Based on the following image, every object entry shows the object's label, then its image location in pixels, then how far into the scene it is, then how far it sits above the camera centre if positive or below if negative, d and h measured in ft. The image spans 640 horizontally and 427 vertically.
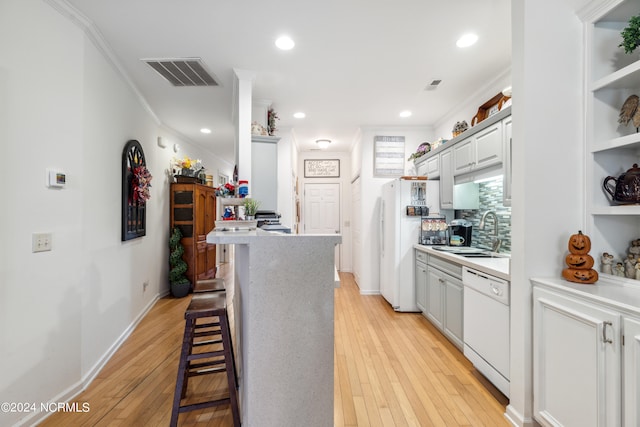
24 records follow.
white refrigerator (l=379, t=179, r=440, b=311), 12.79 -0.77
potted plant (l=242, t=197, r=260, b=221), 6.63 +0.13
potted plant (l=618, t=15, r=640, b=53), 4.75 +3.00
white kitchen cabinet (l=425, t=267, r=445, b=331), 10.13 -3.07
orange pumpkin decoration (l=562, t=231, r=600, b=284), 5.18 -0.87
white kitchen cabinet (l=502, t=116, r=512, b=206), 8.20 +1.61
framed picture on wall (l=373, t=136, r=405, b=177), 15.88 +3.24
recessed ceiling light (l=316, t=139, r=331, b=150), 17.81 +4.41
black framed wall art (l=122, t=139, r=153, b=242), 10.07 +0.89
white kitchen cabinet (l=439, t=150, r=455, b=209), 11.59 +1.45
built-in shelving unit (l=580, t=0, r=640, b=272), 5.55 +1.60
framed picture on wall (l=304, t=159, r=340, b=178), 21.70 +3.28
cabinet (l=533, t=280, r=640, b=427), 4.00 -2.33
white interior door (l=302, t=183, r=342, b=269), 21.61 +0.56
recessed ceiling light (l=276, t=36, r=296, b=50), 7.91 +4.79
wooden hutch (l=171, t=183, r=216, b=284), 15.96 -0.56
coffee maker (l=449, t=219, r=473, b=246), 11.61 -0.79
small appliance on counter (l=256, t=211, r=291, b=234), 7.08 -0.22
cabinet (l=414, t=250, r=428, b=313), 11.70 -2.75
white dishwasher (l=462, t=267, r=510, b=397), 6.59 -2.80
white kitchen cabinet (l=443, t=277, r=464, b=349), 8.84 -3.07
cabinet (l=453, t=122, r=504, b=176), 8.63 +2.10
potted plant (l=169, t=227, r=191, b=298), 15.17 -2.99
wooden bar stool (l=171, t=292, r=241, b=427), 5.42 -2.65
